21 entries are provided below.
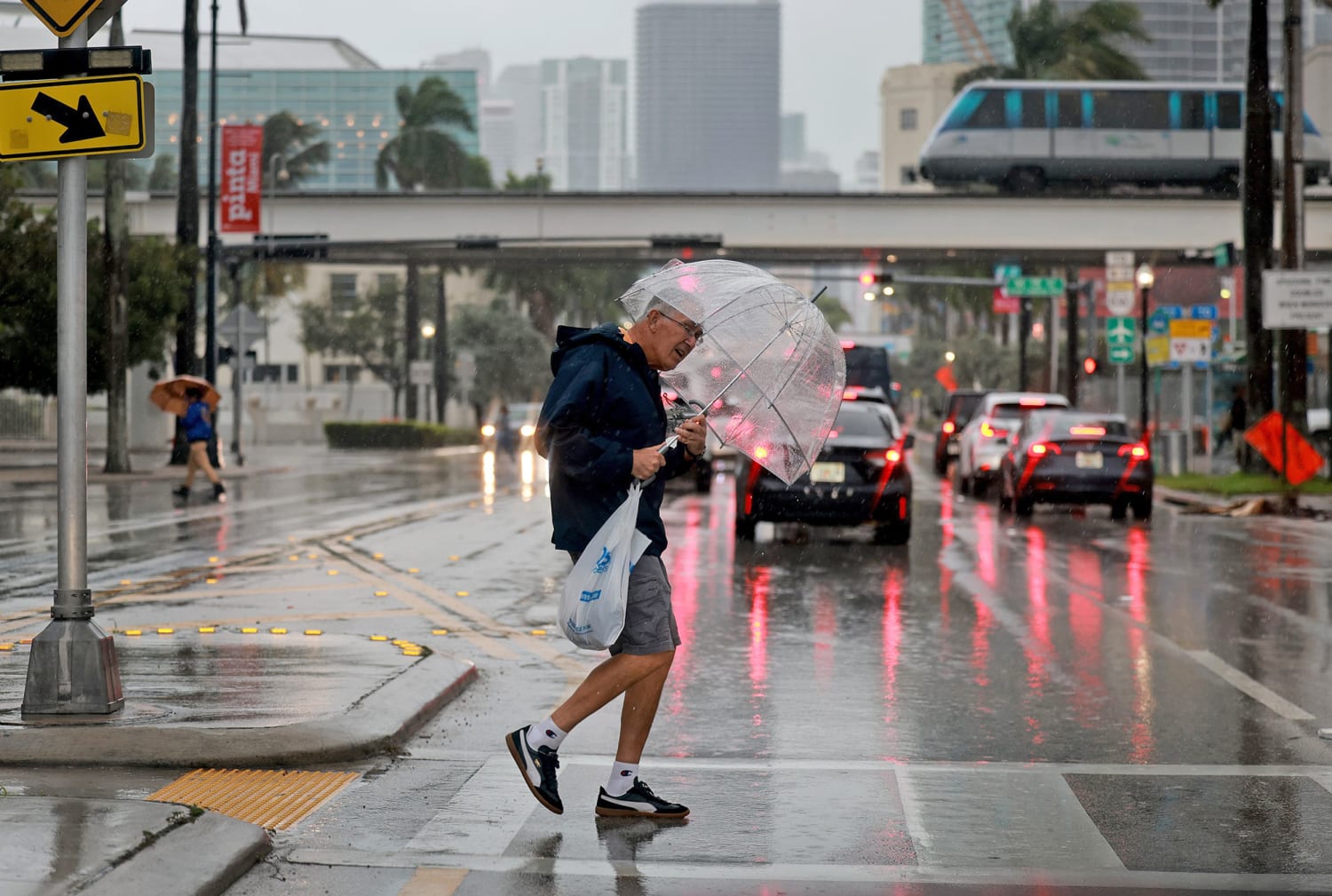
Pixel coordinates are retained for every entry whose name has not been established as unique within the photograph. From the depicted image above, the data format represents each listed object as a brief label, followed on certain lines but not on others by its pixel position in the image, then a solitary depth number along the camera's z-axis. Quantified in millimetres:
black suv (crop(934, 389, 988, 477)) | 40406
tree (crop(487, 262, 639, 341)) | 94438
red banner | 43938
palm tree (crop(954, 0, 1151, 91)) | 67438
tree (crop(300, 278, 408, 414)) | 81688
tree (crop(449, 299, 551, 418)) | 87250
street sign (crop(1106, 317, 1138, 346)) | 40250
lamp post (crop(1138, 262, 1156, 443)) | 38656
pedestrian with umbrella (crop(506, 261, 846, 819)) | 6242
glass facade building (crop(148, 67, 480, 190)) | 190750
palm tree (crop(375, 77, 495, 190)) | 91875
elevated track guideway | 52594
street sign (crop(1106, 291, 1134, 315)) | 40094
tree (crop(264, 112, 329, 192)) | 87188
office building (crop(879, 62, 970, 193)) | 173875
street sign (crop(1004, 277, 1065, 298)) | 53344
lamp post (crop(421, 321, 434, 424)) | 75312
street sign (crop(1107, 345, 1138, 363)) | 40562
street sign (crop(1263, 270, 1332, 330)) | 24516
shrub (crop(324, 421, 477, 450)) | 62344
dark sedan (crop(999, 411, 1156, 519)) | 24094
